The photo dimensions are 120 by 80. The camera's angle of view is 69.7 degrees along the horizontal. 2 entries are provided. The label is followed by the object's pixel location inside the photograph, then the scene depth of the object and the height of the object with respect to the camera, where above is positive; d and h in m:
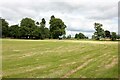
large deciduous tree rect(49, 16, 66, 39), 48.06 +6.93
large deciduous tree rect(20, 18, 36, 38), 45.48 +6.79
